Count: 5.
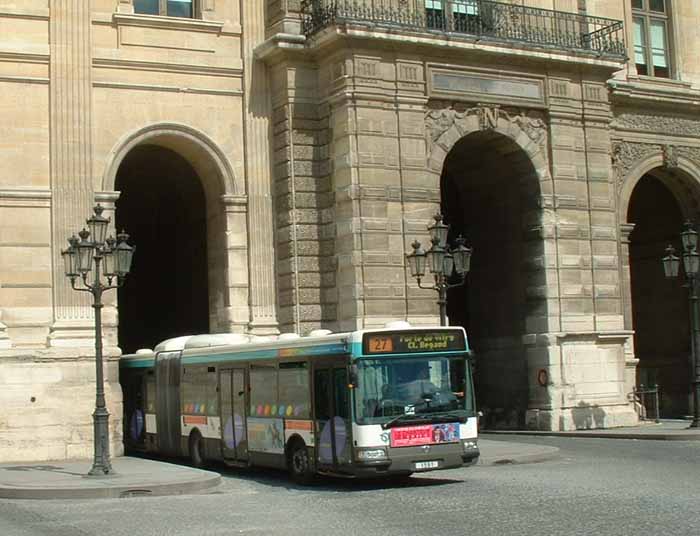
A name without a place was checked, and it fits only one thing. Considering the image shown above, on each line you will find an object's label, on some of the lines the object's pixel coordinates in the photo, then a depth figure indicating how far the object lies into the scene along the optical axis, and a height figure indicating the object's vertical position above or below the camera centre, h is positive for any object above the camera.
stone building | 25.48 +5.10
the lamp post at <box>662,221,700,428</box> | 29.31 +2.81
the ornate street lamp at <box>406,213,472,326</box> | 23.73 +2.68
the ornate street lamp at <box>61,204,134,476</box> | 20.62 +2.40
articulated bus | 18.66 +0.08
